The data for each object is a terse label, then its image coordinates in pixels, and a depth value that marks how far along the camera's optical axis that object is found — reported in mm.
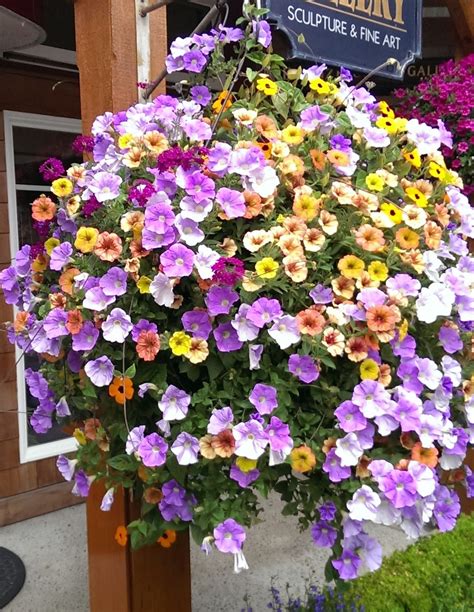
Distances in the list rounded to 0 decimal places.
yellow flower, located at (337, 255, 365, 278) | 1209
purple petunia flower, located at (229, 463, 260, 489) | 1143
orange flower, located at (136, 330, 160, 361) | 1155
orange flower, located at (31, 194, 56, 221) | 1384
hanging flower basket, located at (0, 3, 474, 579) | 1144
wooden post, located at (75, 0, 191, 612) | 1627
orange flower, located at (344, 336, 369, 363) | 1150
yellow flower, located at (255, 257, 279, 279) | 1168
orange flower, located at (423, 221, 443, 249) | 1335
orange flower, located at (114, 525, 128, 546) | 1443
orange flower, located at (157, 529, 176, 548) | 1321
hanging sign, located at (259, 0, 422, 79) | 1963
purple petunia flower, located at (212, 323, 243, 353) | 1168
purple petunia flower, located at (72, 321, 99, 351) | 1206
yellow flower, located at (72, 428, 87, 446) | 1343
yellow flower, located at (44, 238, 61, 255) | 1386
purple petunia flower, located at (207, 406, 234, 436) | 1116
